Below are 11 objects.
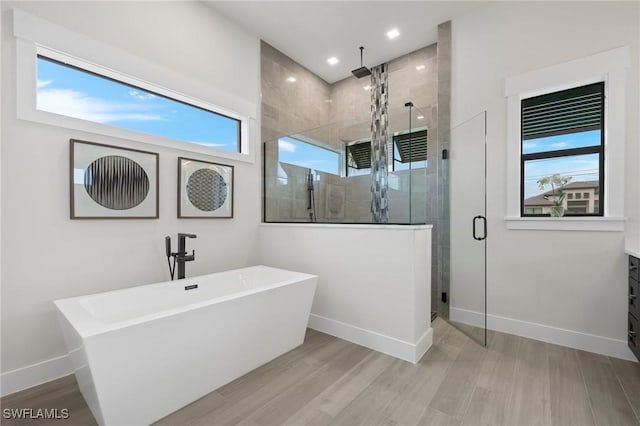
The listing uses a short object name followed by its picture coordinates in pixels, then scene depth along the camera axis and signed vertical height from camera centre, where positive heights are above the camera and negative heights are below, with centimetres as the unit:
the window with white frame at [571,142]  229 +60
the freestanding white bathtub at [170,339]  138 -76
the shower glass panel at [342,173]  271 +41
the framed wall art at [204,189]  272 +21
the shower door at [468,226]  273 -17
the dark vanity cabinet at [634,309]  199 -71
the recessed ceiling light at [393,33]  334 +209
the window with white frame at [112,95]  194 +98
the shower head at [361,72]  367 +179
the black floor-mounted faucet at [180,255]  248 -39
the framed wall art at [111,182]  210 +22
